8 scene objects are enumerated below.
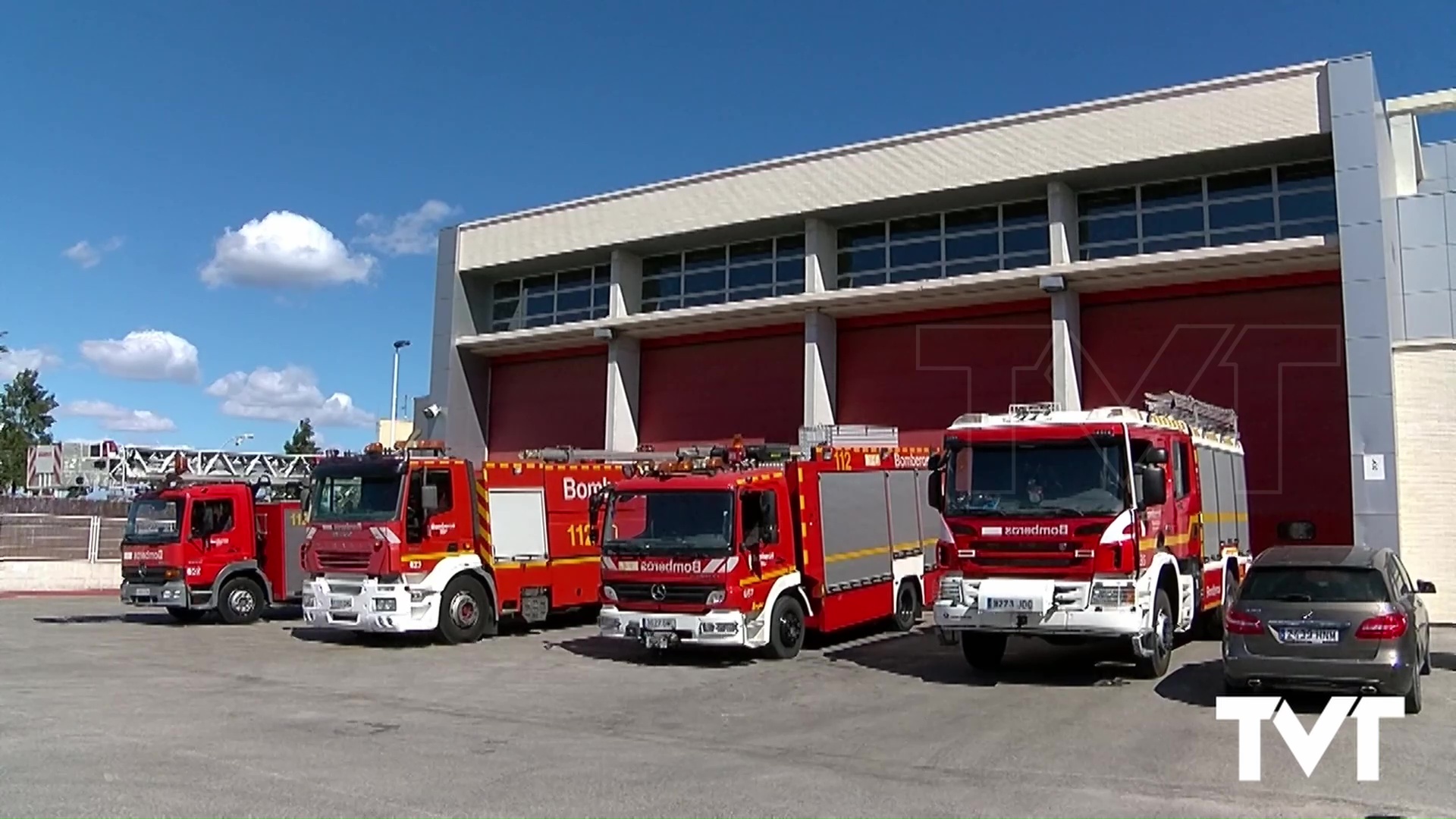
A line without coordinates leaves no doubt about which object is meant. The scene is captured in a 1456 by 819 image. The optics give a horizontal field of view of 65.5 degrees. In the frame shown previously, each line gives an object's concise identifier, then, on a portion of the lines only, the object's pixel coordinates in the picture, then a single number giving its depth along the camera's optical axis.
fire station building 19.38
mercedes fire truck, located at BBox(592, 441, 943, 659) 14.22
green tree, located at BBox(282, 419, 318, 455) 91.50
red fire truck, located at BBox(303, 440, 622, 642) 16.50
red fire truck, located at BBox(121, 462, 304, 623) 20.11
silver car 10.09
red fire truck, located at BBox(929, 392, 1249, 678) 12.01
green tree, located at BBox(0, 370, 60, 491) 77.88
